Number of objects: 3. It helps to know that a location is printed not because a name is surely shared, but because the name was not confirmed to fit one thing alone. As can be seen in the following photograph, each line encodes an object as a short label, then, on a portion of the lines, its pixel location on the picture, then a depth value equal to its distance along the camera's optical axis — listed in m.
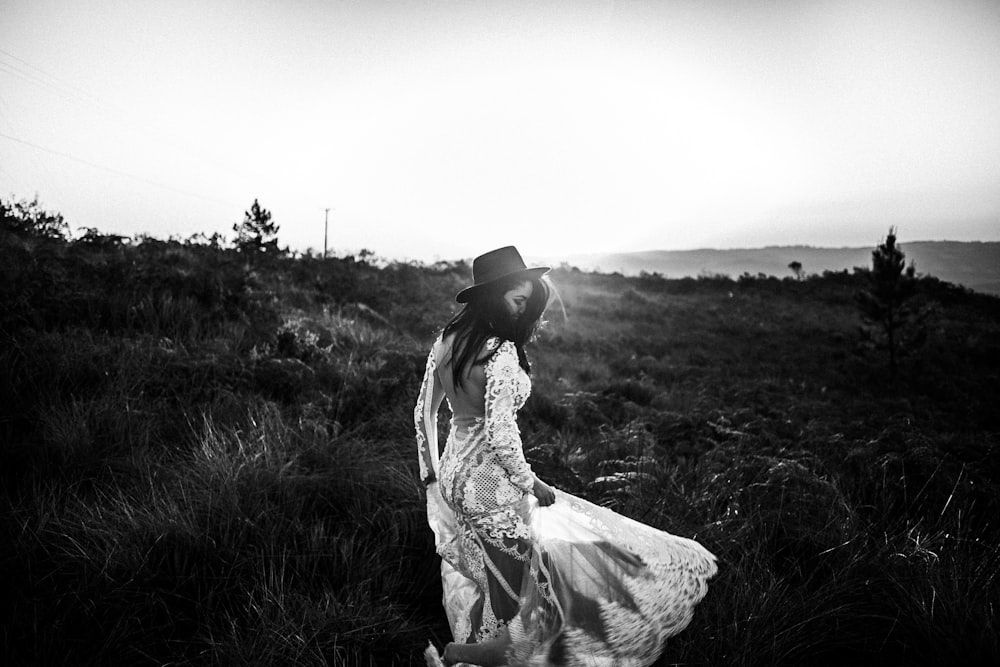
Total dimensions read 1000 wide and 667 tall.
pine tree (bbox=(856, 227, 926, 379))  15.98
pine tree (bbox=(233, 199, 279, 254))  31.52
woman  2.22
